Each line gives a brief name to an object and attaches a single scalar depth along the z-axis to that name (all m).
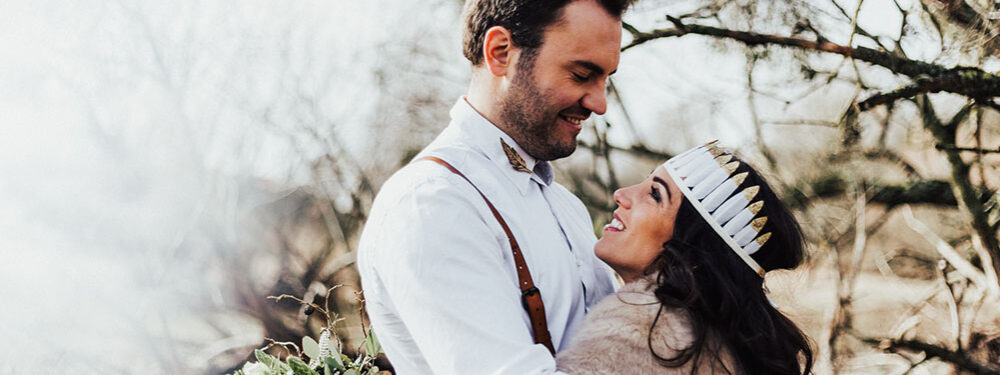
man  1.44
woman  1.62
